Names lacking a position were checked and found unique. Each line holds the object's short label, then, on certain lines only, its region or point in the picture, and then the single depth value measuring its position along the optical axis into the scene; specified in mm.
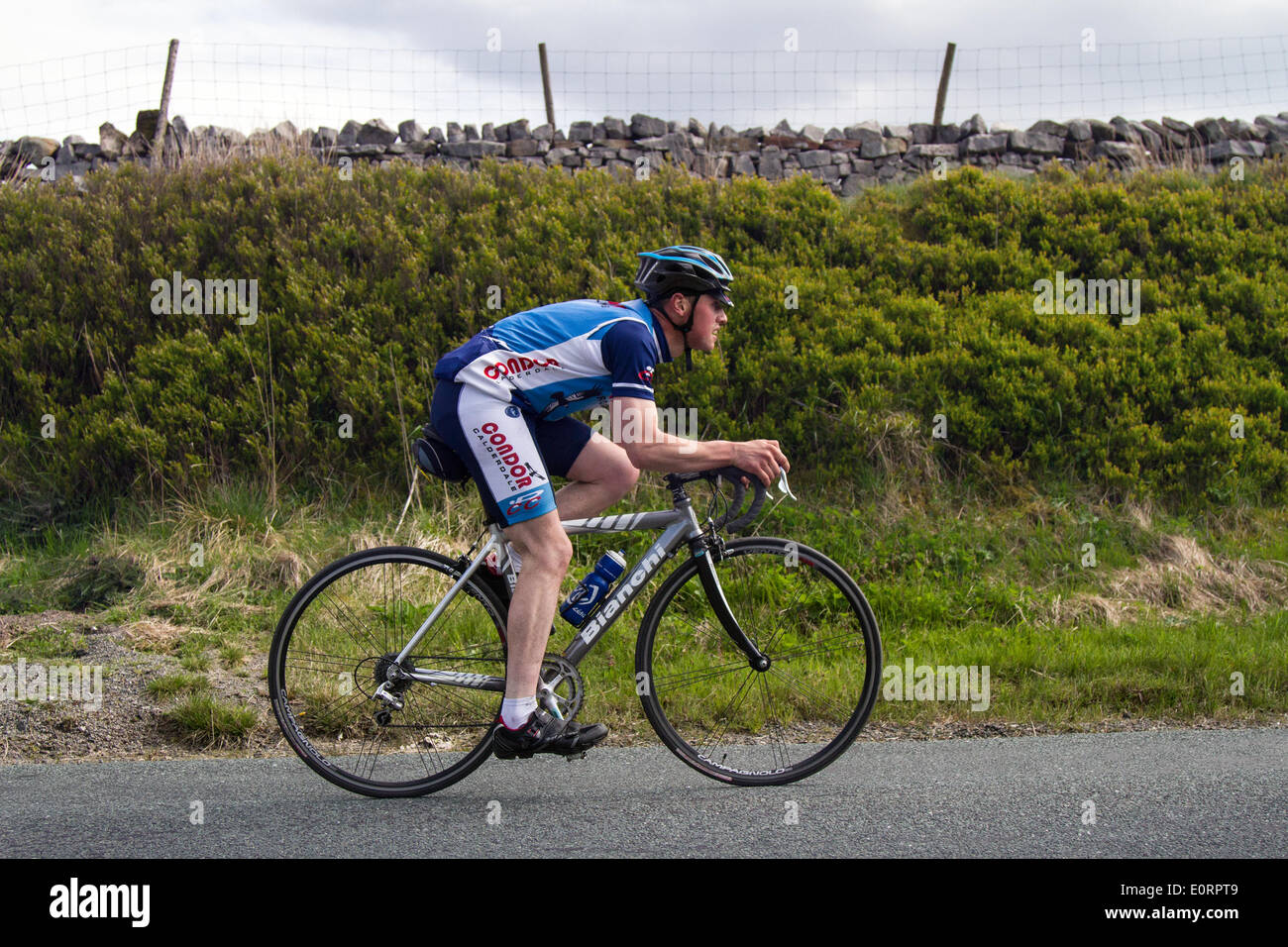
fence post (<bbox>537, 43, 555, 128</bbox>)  16766
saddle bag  4320
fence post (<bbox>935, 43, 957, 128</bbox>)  16812
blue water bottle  4516
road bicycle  4480
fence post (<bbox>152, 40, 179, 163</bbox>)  14898
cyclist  4141
